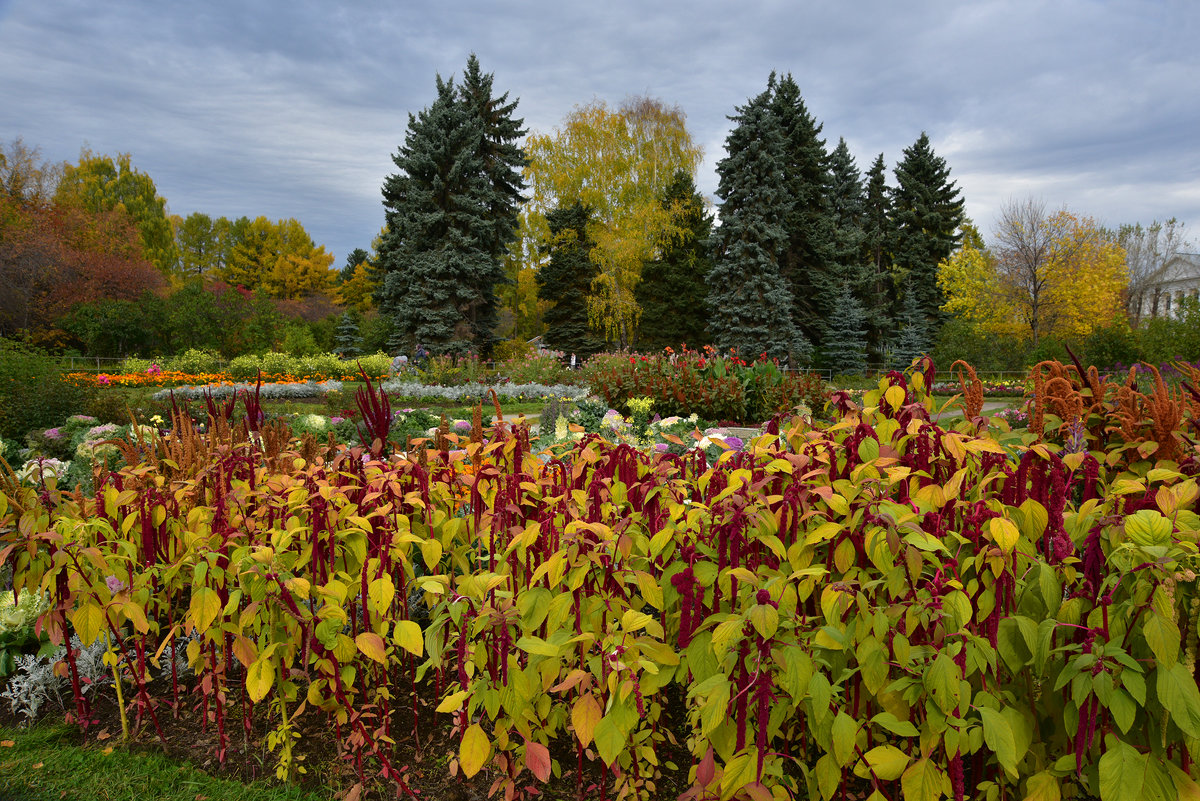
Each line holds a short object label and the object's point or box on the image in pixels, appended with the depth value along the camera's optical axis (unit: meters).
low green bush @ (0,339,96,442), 6.83
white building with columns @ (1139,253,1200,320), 30.70
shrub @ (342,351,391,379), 17.39
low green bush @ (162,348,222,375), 16.34
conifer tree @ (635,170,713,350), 26.58
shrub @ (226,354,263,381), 16.06
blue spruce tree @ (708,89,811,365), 23.14
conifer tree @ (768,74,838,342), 25.14
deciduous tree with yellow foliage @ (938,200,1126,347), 21.34
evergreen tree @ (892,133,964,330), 28.91
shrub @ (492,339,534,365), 24.60
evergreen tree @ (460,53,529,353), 24.06
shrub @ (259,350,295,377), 16.73
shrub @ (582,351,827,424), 8.09
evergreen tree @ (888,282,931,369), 24.72
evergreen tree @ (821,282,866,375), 23.62
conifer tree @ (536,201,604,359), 26.55
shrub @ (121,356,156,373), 15.55
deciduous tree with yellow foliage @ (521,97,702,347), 25.83
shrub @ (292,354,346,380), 17.11
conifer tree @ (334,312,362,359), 25.23
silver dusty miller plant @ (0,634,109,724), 2.13
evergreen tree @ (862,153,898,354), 27.98
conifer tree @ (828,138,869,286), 25.69
